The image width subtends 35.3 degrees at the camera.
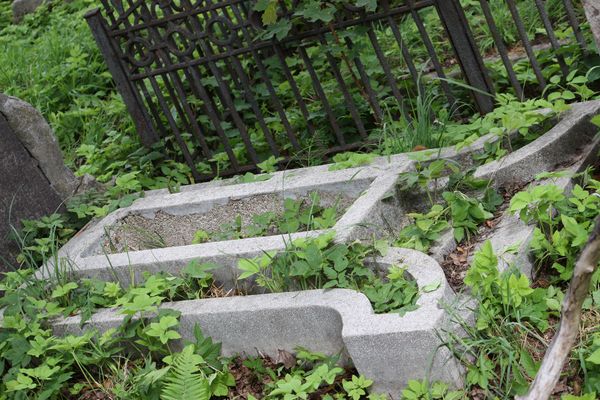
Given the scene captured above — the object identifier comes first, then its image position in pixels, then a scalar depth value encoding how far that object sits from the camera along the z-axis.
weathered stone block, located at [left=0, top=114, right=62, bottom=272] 5.14
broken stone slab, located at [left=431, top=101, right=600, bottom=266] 4.19
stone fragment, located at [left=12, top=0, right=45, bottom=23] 10.96
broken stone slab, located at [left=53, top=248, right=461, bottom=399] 3.39
